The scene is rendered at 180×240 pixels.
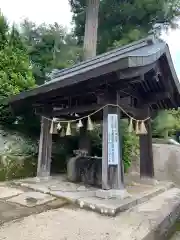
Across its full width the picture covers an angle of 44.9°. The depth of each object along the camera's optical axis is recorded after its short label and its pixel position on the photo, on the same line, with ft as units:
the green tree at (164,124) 34.86
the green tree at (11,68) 21.84
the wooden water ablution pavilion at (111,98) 13.25
